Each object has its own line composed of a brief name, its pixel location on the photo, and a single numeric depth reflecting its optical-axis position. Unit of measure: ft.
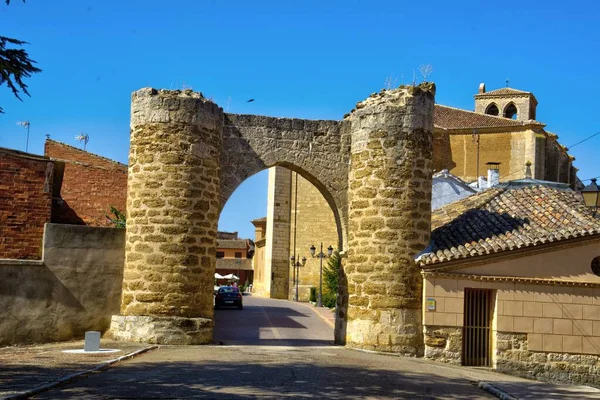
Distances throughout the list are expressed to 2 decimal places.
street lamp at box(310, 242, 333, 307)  111.45
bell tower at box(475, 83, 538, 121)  160.45
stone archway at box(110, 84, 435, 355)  52.37
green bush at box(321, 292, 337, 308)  117.06
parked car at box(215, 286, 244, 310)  109.70
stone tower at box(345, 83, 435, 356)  53.26
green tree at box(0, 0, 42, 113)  31.58
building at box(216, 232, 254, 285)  264.31
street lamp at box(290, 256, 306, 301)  152.29
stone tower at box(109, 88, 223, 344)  52.03
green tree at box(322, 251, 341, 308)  118.32
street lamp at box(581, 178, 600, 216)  53.67
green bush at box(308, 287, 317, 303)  138.62
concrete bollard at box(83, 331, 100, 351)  45.88
